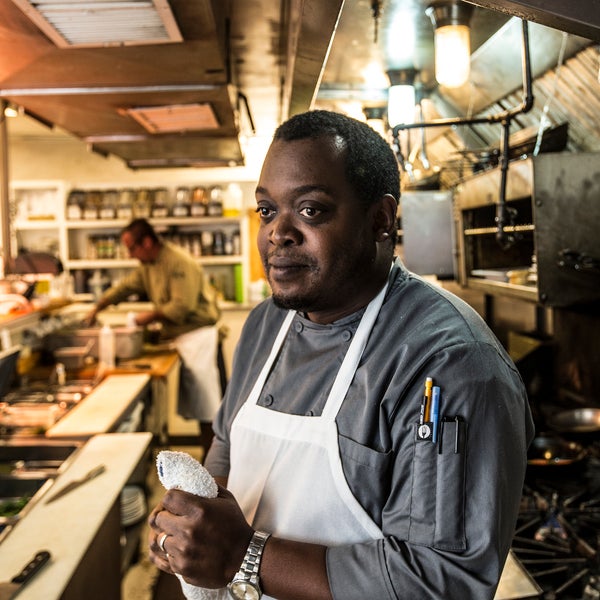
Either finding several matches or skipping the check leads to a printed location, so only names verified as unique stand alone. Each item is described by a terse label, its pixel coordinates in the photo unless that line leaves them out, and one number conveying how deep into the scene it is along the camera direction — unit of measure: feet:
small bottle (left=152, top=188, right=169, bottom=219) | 22.15
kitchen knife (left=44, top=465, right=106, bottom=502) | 7.25
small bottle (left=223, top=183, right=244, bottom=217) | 22.06
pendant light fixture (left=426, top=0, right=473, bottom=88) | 7.80
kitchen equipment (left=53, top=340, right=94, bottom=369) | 15.19
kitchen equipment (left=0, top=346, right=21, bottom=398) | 9.87
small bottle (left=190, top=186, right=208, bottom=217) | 21.94
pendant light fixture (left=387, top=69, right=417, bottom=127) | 9.53
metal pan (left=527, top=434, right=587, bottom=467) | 7.45
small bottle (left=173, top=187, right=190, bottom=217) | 22.07
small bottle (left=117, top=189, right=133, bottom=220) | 22.03
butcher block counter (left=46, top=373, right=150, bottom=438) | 9.72
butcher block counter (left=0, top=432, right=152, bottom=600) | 5.67
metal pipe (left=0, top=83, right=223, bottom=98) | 8.58
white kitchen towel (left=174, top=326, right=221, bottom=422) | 17.89
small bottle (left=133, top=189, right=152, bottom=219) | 22.17
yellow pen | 3.44
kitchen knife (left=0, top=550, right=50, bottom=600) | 5.21
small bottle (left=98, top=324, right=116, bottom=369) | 15.27
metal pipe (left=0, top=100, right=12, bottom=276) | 12.95
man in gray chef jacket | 3.35
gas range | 5.48
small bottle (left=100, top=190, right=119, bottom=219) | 21.98
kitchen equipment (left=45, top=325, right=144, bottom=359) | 15.60
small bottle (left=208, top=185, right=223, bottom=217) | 21.98
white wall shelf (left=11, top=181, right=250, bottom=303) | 22.07
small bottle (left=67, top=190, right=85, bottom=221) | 21.94
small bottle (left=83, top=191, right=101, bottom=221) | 22.02
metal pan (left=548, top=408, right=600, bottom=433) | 8.40
